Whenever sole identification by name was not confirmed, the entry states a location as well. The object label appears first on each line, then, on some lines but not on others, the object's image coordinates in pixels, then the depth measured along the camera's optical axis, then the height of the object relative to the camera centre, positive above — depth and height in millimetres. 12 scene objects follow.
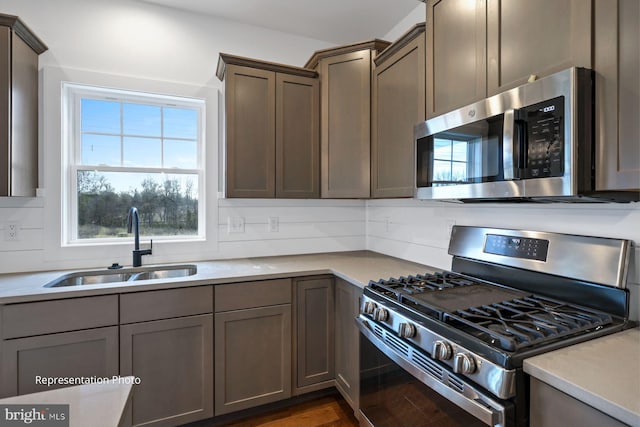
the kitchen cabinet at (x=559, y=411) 763 -513
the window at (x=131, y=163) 2191 +346
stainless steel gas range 958 -393
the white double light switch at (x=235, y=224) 2506 -107
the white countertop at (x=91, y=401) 696 -459
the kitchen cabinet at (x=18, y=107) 1696 +590
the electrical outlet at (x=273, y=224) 2625 -111
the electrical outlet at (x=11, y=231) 1973 -131
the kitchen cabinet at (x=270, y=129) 2199 +591
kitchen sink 1972 -429
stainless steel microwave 1025 +257
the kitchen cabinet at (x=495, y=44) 1072 +668
